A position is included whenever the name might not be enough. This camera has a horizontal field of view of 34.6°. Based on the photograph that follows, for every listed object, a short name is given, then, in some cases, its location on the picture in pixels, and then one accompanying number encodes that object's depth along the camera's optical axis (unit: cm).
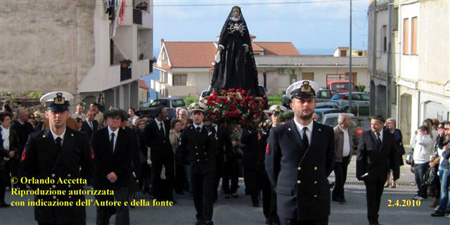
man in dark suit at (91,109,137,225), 1041
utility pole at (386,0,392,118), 3269
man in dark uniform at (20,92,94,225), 835
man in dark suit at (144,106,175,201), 1354
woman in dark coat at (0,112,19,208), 1272
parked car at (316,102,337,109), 3672
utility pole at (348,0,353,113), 3909
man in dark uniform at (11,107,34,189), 1416
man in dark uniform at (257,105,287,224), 1151
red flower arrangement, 1368
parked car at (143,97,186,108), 3802
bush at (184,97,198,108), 5381
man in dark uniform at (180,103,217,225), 1141
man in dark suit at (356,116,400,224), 1144
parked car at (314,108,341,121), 2922
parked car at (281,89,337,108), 4736
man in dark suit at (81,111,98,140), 1491
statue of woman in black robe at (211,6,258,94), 1614
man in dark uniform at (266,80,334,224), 751
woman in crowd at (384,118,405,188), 1529
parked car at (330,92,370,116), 4216
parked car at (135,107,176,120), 3148
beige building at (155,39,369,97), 6662
